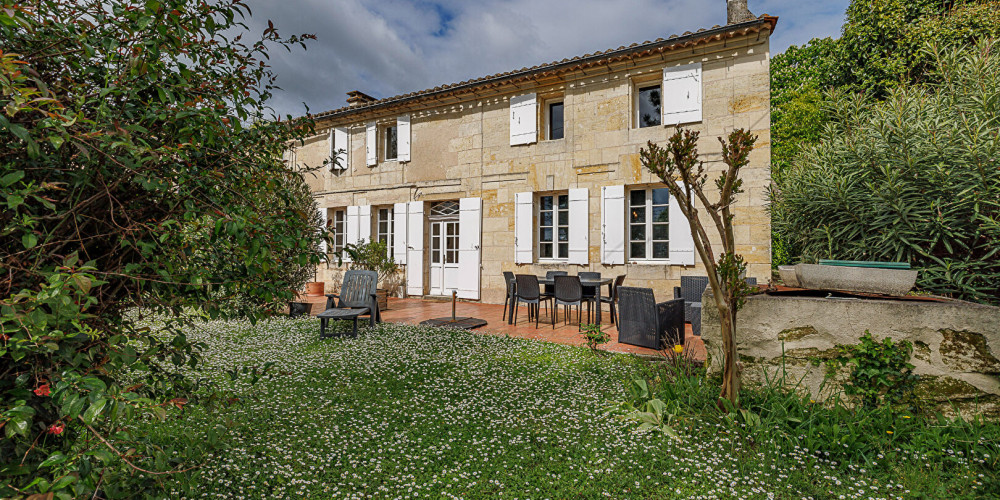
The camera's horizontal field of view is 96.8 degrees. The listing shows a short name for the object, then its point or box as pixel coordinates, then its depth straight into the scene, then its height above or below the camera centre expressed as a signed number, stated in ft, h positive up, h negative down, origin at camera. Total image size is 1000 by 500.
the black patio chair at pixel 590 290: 20.98 -1.70
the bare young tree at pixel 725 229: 8.82 +0.55
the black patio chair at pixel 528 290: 21.85 -1.78
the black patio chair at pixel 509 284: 23.73 -1.61
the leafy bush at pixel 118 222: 3.10 +0.30
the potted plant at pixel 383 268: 28.83 -1.00
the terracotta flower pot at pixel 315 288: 37.91 -2.91
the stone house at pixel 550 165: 25.07 +6.38
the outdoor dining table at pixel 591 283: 20.99 -1.37
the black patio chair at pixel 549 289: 23.10 -1.86
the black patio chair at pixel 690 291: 20.24 -1.71
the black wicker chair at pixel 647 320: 15.78 -2.38
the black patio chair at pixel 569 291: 20.49 -1.69
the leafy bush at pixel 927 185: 11.59 +2.01
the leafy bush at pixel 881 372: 9.16 -2.41
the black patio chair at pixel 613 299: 22.17 -2.22
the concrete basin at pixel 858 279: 10.04 -0.54
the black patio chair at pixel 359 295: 21.47 -2.00
